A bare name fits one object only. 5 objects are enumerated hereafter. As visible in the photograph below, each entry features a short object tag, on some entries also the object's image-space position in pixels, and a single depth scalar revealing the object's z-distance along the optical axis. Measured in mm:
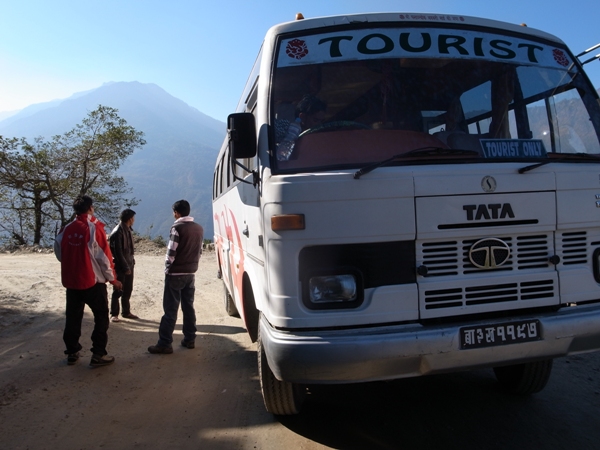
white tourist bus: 2830
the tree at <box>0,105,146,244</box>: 26266
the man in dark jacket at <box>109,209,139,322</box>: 7617
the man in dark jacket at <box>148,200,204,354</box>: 5992
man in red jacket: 5324
